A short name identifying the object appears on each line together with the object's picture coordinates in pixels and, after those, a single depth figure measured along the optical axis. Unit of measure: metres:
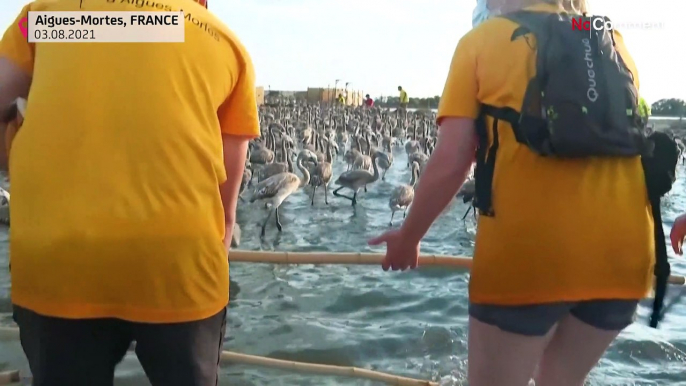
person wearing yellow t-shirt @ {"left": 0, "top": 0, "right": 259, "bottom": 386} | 1.75
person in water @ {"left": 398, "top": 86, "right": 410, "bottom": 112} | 43.36
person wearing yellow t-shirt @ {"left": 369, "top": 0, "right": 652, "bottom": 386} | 1.98
